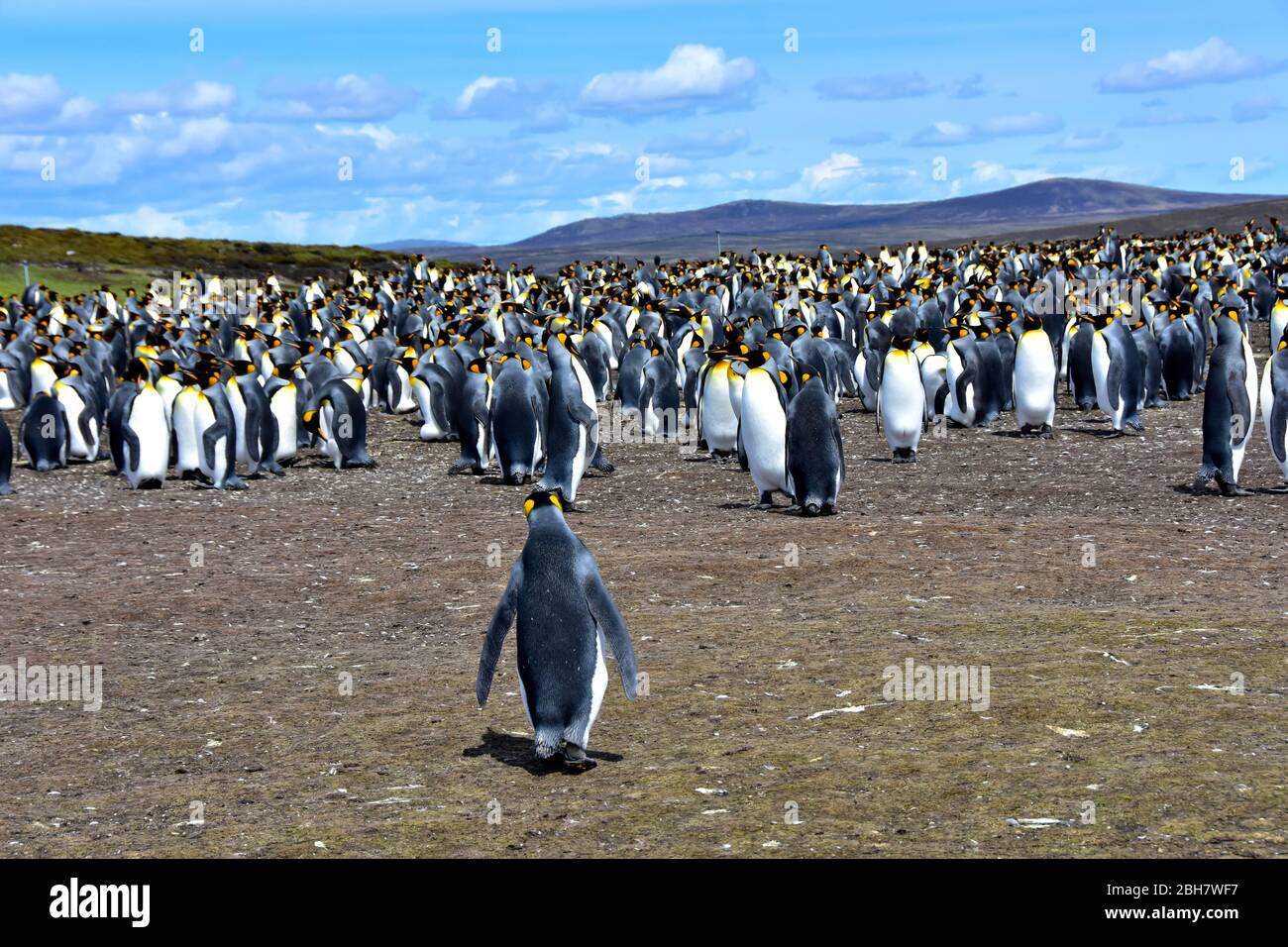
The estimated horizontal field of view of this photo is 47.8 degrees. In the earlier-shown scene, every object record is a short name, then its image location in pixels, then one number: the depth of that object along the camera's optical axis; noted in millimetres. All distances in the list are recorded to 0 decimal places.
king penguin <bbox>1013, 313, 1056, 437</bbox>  15758
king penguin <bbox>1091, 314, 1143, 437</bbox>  15727
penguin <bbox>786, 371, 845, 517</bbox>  11203
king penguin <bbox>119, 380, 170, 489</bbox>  14156
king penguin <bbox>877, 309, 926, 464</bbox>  14305
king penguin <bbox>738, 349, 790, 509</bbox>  12125
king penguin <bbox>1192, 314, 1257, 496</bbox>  11680
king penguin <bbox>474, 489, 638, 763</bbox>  5695
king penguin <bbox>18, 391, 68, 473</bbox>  15609
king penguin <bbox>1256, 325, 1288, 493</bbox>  11688
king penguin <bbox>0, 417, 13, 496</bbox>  13914
